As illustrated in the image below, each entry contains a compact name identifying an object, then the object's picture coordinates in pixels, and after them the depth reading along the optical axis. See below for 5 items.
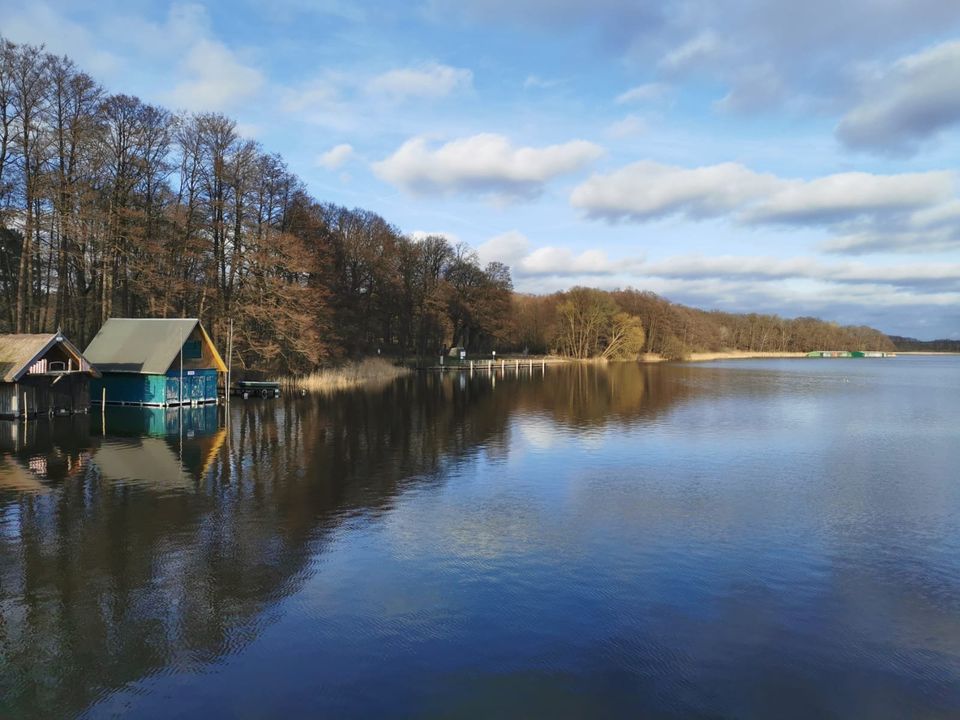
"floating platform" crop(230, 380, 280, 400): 39.56
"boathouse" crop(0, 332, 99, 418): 25.98
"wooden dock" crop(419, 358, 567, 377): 74.31
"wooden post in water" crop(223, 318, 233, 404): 38.01
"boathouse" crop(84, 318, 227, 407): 31.80
